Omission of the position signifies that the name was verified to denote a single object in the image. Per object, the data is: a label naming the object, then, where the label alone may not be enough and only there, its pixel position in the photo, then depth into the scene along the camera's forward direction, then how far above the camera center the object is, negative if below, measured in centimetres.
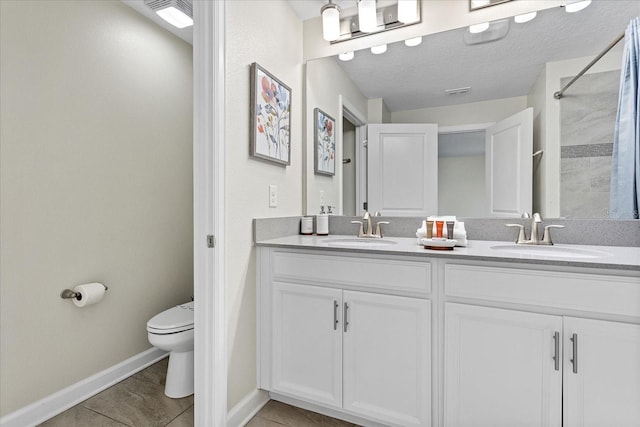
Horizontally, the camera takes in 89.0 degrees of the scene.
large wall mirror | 149 +59
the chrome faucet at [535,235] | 150 -12
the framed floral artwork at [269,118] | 160 +49
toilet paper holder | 171 -44
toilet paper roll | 173 -45
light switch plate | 176 +8
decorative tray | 137 -14
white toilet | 172 -73
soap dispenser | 197 -9
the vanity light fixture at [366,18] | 178 +111
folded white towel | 148 -11
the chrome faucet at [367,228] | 188 -11
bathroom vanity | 105 -47
